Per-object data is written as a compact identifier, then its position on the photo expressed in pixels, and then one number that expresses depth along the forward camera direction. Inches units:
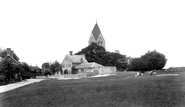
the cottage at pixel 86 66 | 2587.6
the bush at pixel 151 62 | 3061.0
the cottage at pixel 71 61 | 2990.7
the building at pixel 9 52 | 1996.6
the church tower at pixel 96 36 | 3752.5
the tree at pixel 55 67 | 3103.1
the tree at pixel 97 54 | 3373.5
